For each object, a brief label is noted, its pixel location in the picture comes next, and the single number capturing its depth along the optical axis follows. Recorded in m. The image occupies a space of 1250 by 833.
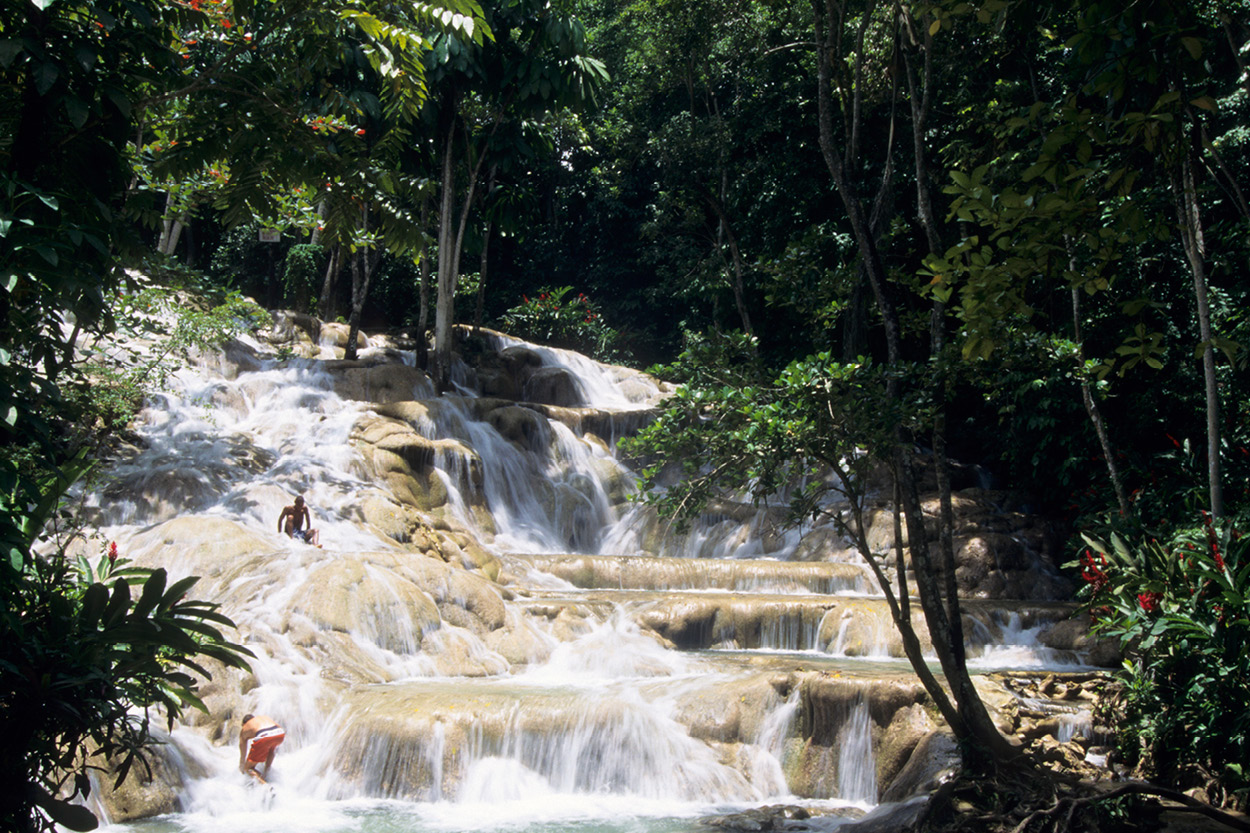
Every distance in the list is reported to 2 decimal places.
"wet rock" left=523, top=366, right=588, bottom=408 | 22.36
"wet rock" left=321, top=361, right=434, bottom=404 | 18.64
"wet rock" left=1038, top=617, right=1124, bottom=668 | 10.59
